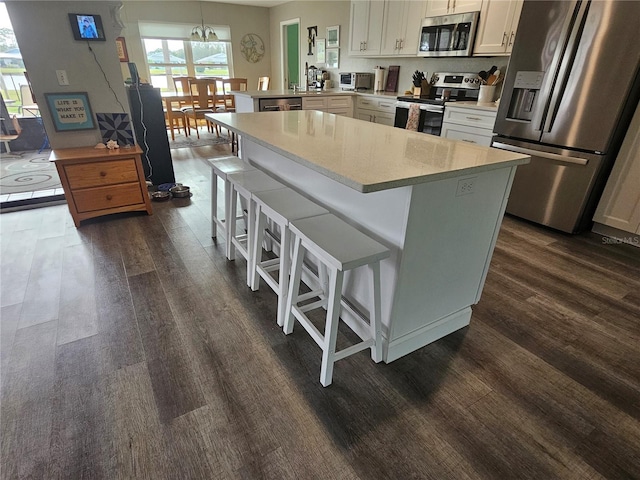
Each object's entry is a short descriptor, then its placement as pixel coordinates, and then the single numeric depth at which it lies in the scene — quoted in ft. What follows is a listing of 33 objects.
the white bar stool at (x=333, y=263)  4.34
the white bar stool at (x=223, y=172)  7.59
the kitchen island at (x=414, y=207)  4.27
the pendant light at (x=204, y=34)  21.20
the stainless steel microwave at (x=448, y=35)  11.53
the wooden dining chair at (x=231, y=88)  20.88
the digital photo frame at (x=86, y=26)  8.82
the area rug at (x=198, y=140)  18.67
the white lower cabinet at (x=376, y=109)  14.30
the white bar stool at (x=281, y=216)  5.42
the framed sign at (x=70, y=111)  9.25
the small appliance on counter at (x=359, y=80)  17.10
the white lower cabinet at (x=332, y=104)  14.97
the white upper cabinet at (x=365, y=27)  14.84
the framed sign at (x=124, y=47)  20.38
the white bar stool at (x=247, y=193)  6.61
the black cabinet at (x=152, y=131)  11.09
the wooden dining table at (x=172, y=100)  18.79
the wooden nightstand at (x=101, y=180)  8.93
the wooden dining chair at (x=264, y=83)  24.38
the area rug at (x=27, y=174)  11.98
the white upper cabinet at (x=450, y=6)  11.21
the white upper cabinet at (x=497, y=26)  10.36
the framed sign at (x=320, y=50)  20.85
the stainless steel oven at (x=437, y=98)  12.30
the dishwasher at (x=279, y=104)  13.89
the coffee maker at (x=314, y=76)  20.06
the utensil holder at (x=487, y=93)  11.83
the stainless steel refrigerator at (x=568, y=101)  7.79
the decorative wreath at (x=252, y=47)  26.04
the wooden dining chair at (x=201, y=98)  19.36
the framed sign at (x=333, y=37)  19.33
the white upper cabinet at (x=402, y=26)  13.20
